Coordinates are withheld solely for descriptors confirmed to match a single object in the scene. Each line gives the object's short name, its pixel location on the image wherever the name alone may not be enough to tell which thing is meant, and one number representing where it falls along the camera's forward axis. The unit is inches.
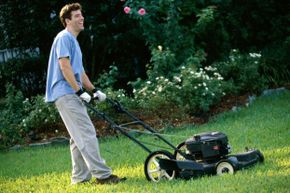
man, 317.2
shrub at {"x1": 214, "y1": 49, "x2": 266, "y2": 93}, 577.5
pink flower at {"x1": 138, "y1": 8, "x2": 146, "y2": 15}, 559.1
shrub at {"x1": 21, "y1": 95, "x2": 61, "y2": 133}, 509.2
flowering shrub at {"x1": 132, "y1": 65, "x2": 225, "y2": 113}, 507.6
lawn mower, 308.1
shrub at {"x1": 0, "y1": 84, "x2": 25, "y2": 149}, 497.3
